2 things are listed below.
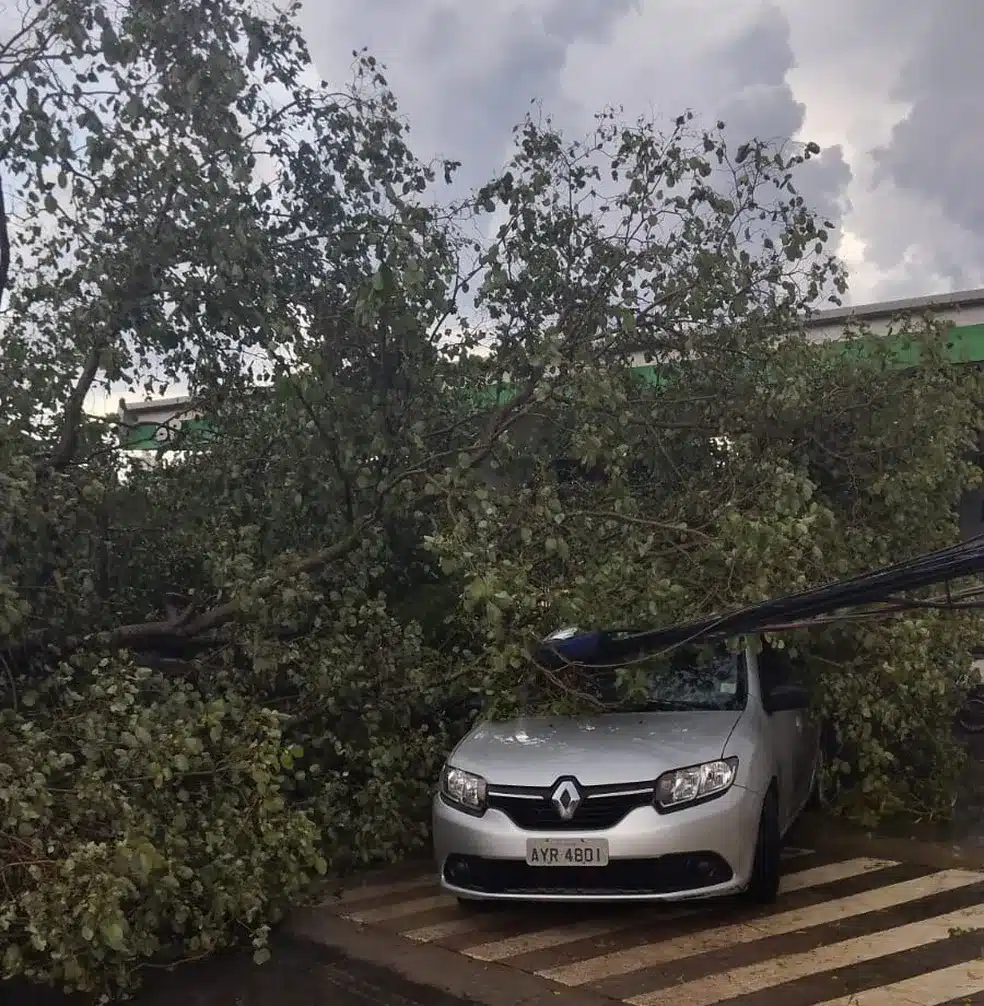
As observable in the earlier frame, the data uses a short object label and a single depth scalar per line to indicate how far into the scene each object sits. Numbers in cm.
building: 695
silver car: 518
